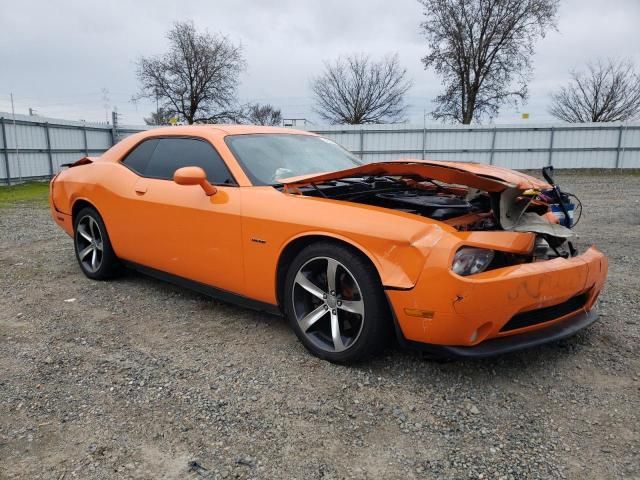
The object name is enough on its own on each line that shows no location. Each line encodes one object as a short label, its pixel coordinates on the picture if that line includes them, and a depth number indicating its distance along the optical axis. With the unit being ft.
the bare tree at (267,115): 144.15
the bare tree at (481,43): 78.18
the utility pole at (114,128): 67.00
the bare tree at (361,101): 105.60
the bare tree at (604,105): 92.38
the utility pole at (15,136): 48.52
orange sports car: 7.89
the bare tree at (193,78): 92.07
